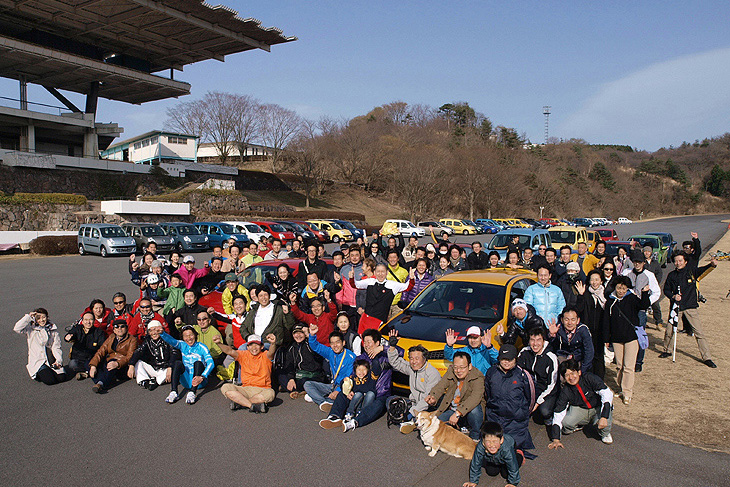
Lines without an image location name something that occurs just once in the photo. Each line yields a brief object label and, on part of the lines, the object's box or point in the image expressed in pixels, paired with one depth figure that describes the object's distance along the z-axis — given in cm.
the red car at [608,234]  2561
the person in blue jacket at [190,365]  674
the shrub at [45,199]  3328
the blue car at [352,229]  3819
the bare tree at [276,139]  6907
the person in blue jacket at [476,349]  596
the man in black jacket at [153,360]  715
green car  2222
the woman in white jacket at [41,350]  723
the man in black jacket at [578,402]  541
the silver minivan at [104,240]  2639
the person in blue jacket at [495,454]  449
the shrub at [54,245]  2719
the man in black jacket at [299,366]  690
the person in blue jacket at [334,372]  654
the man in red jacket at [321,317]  742
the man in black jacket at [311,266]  955
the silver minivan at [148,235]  2818
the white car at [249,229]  3238
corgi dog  507
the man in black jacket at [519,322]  647
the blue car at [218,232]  3119
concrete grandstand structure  3844
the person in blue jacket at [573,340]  607
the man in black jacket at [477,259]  1133
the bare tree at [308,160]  6319
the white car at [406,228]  4322
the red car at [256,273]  917
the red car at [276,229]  3246
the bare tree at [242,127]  6681
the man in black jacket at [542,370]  563
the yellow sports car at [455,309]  636
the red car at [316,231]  3584
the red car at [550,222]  6648
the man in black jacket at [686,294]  833
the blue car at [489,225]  5438
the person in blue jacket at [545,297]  720
